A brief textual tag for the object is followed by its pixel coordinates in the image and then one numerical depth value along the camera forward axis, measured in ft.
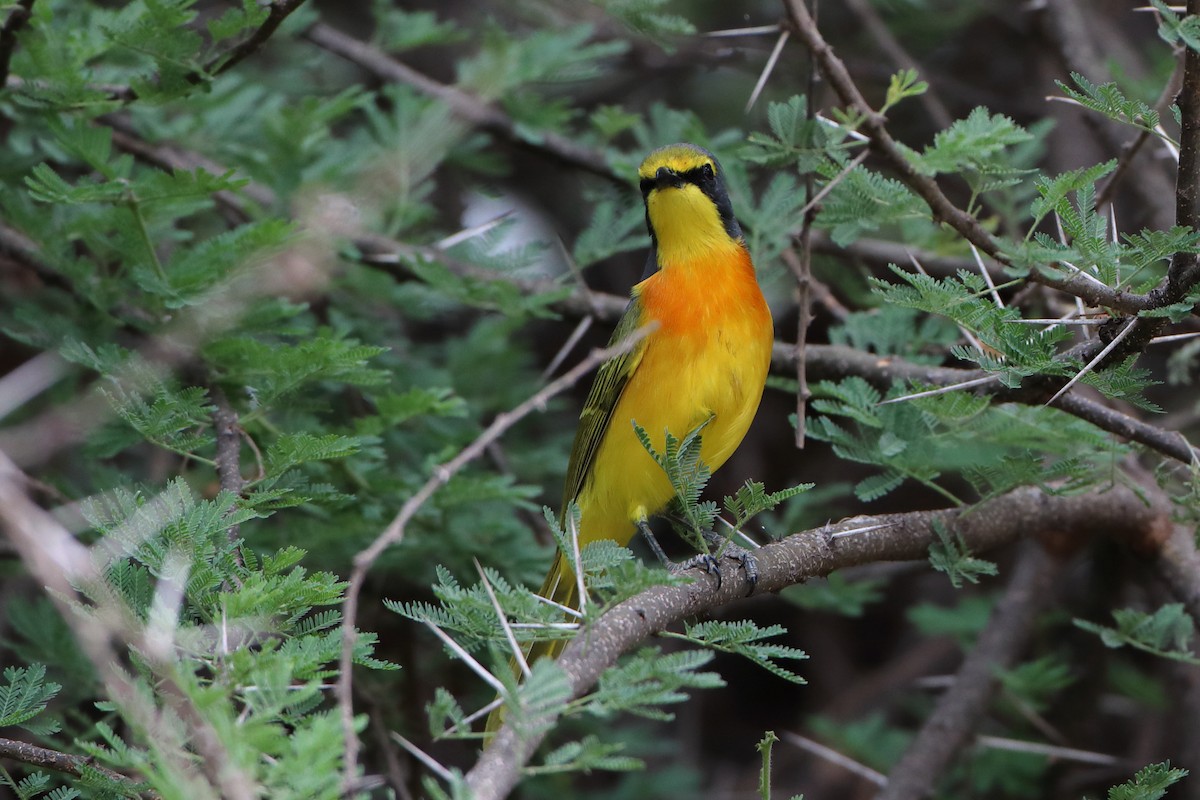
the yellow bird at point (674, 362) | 28.07
